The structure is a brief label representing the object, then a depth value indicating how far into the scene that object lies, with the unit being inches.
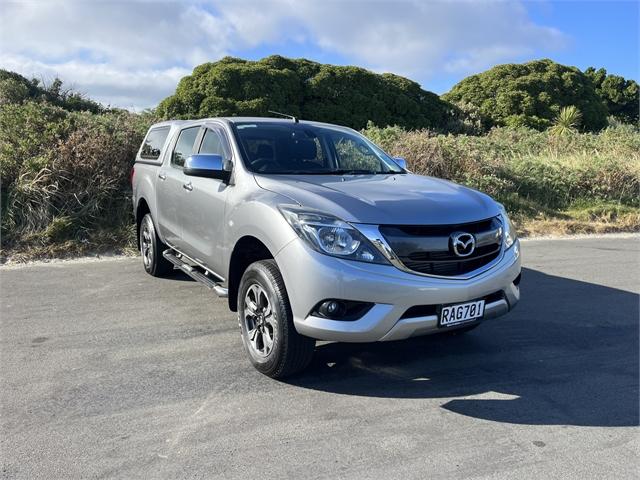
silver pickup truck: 127.3
